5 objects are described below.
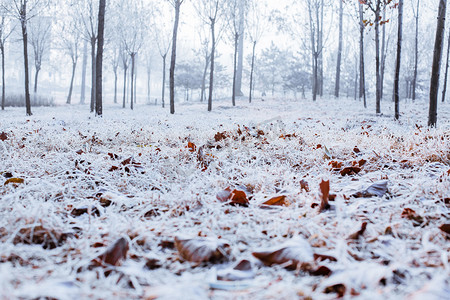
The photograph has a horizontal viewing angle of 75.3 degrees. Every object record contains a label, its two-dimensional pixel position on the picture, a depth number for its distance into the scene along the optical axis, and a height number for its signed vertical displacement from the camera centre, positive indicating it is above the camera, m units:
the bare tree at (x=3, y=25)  13.82 +4.47
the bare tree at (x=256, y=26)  18.86 +6.51
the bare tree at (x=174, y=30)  12.81 +4.11
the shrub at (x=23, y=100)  20.22 +1.33
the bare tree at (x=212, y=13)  14.56 +5.60
